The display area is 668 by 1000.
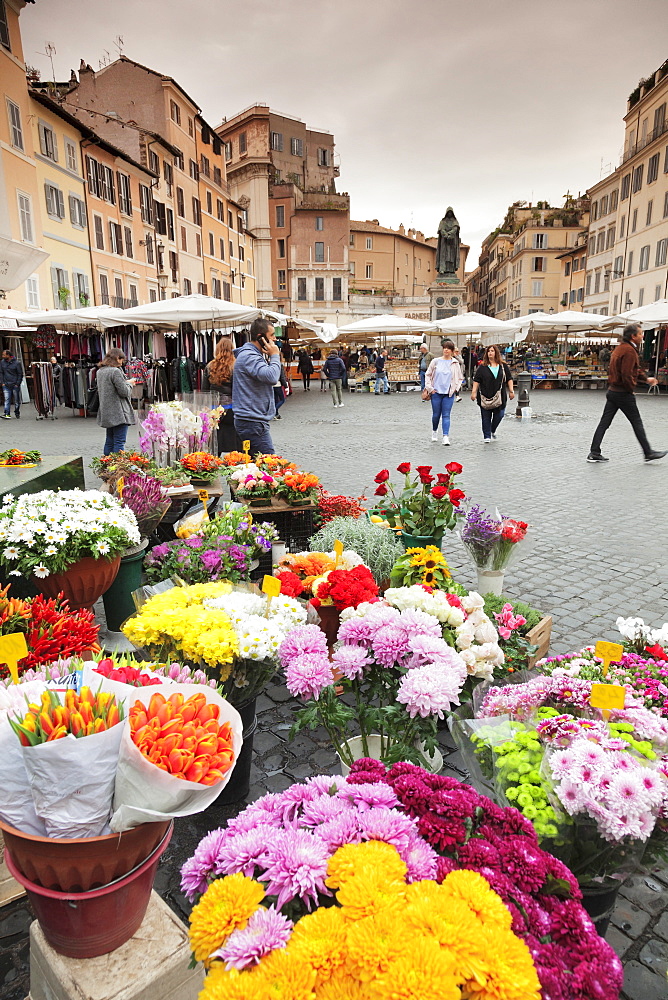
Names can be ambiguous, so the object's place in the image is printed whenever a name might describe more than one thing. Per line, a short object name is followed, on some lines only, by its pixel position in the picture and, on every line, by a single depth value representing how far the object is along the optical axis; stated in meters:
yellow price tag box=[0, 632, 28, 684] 1.72
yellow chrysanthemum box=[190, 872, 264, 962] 1.07
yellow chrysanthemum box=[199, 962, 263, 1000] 0.95
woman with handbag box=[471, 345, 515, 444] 11.30
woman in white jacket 11.41
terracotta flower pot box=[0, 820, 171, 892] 1.39
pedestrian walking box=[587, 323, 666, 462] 8.80
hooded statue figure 56.94
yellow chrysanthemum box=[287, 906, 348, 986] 0.98
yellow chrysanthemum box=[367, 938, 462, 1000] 0.90
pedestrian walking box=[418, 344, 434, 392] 27.81
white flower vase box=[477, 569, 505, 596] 3.95
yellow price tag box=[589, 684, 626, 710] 1.74
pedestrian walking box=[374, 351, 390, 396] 26.55
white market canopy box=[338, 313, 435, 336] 22.42
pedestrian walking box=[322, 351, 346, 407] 19.95
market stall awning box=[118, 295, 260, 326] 12.77
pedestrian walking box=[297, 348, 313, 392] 27.25
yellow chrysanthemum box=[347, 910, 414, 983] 0.95
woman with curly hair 7.23
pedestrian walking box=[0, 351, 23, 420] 16.52
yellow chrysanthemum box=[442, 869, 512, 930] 1.06
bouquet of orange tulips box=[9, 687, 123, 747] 1.37
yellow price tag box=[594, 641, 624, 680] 2.00
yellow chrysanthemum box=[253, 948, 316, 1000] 0.95
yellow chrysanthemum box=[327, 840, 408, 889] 1.12
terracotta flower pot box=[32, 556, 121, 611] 3.12
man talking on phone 5.72
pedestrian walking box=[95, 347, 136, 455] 8.66
